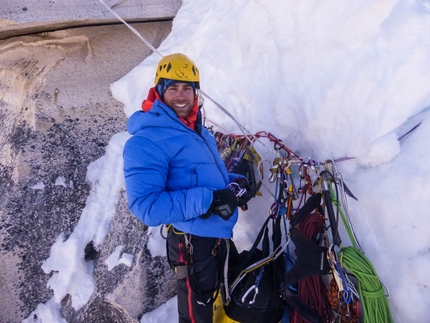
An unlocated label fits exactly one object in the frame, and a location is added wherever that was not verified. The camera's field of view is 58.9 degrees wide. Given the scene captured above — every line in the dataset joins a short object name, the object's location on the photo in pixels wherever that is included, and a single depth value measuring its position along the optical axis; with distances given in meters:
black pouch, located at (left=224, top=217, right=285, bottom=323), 2.43
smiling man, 2.10
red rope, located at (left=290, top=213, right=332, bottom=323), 2.30
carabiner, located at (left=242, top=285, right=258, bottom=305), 2.45
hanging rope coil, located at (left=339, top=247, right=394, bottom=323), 2.01
